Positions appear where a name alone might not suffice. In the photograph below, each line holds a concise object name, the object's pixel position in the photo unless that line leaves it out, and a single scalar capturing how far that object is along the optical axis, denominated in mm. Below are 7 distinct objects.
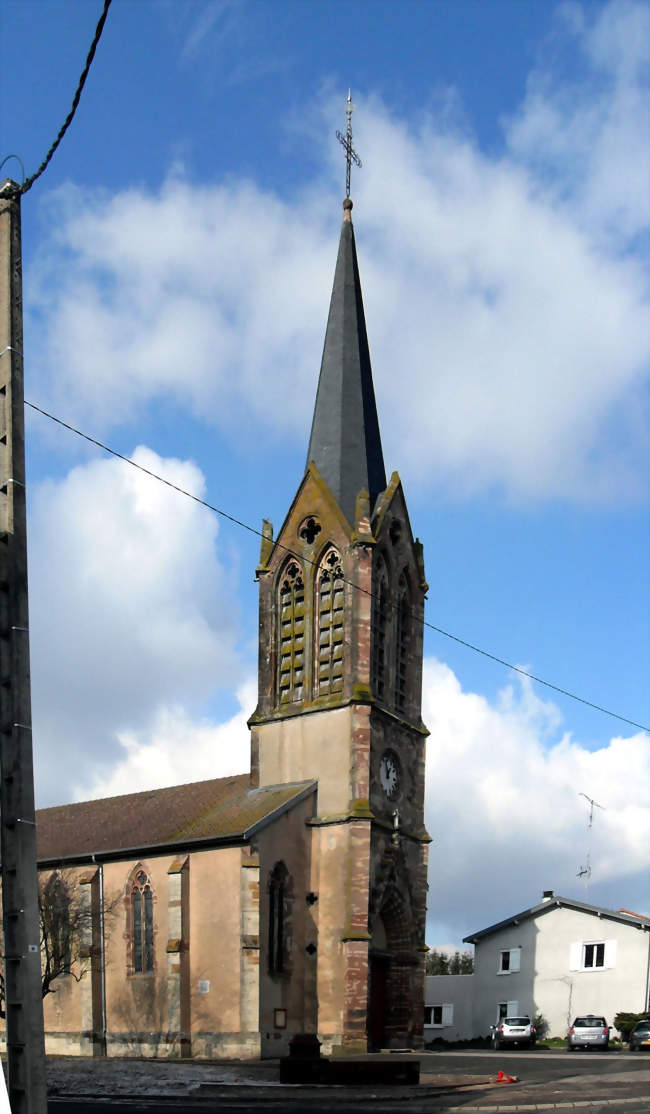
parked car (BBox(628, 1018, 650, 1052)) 39531
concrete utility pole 10758
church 36594
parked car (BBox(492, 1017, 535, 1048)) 44219
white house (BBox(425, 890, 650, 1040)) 48844
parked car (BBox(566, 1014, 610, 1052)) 41594
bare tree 39500
